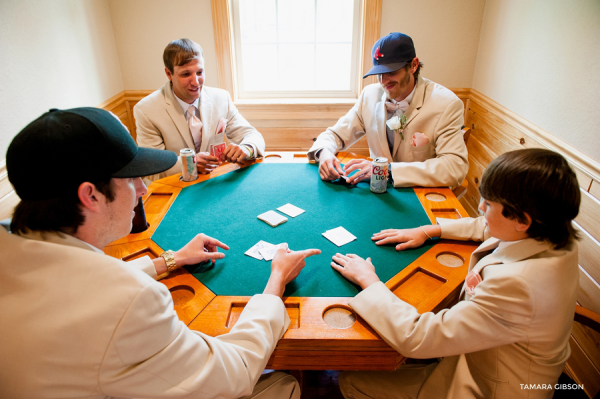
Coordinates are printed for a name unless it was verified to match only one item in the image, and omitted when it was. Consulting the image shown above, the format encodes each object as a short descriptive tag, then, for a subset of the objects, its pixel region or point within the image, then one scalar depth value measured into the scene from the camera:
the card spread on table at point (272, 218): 1.63
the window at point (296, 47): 3.48
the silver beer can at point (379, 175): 1.85
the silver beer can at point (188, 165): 2.01
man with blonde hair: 2.29
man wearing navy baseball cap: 2.00
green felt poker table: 1.12
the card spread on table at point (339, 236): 1.50
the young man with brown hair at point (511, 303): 0.98
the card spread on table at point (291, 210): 1.71
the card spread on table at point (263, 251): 1.40
